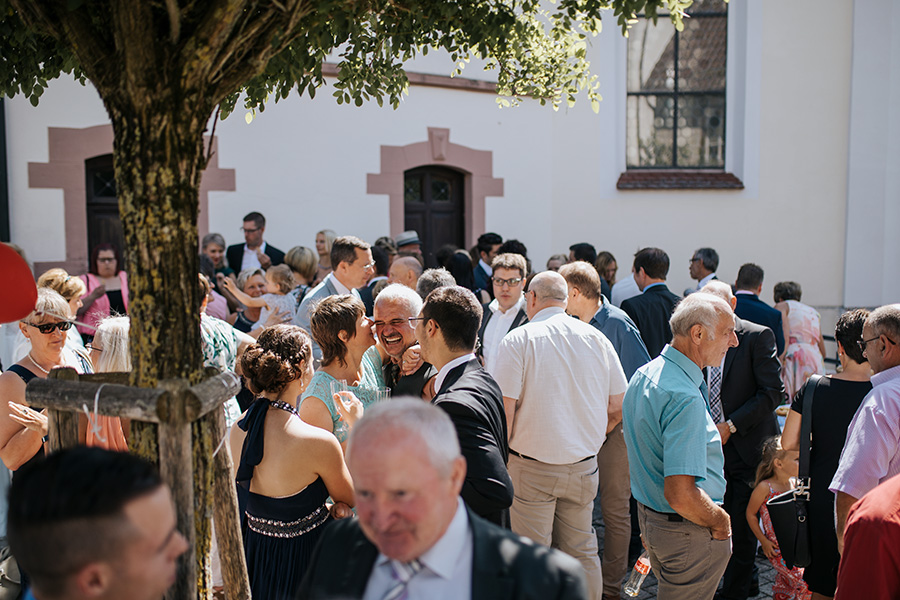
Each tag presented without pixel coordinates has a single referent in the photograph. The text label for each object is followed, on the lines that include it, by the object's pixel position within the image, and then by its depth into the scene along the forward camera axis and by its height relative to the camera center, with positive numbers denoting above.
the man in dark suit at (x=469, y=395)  3.18 -0.67
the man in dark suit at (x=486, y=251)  8.96 -0.22
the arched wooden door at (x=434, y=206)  10.97 +0.35
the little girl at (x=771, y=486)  4.57 -1.51
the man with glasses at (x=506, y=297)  5.95 -0.49
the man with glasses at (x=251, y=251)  8.89 -0.22
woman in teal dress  4.06 -0.58
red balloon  2.70 -0.19
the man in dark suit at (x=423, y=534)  1.78 -0.68
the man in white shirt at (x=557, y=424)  4.40 -1.06
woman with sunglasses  3.50 -0.69
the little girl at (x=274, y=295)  6.74 -0.54
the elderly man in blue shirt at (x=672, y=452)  3.52 -1.00
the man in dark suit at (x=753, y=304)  6.75 -0.61
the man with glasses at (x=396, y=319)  4.39 -0.48
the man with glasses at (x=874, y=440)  3.32 -0.86
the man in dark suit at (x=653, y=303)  6.48 -0.57
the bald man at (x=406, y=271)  6.53 -0.32
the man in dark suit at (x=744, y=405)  5.12 -1.10
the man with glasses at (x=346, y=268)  6.18 -0.28
